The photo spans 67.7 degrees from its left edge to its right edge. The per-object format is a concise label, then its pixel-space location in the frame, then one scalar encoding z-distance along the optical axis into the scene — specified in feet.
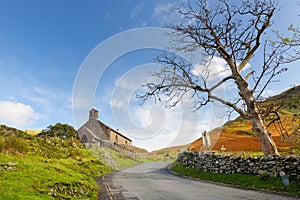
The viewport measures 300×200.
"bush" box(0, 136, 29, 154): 50.21
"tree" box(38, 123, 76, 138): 202.28
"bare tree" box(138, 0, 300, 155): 47.09
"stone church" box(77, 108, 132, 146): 181.37
